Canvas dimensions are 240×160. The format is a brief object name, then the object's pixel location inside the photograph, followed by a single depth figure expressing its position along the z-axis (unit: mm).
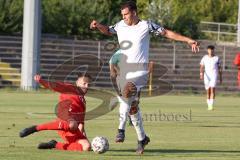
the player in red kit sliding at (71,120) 13492
